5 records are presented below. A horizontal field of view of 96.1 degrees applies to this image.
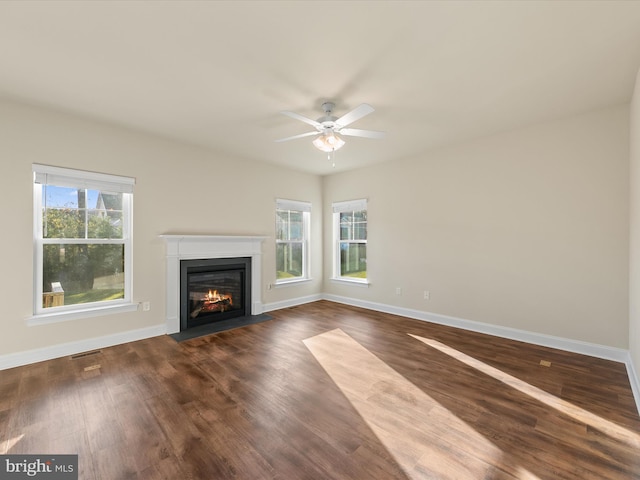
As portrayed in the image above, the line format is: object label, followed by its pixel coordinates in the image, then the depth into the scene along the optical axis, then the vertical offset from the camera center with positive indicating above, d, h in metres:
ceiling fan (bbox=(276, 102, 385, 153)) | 2.87 +1.12
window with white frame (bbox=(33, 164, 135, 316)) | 3.15 +0.01
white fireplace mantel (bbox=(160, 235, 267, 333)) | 4.02 -0.21
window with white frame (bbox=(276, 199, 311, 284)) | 5.53 -0.01
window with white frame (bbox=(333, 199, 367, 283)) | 5.61 -0.02
